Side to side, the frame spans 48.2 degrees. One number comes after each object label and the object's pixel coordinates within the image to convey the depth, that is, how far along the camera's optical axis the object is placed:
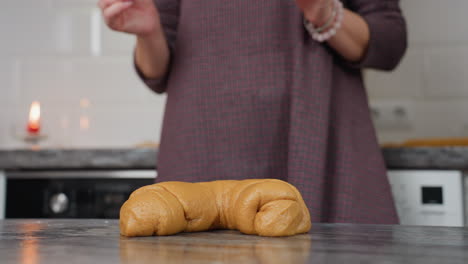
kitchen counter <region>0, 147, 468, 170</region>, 0.99
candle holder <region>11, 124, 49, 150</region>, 1.60
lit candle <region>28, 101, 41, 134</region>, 1.59
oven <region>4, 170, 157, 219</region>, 1.16
